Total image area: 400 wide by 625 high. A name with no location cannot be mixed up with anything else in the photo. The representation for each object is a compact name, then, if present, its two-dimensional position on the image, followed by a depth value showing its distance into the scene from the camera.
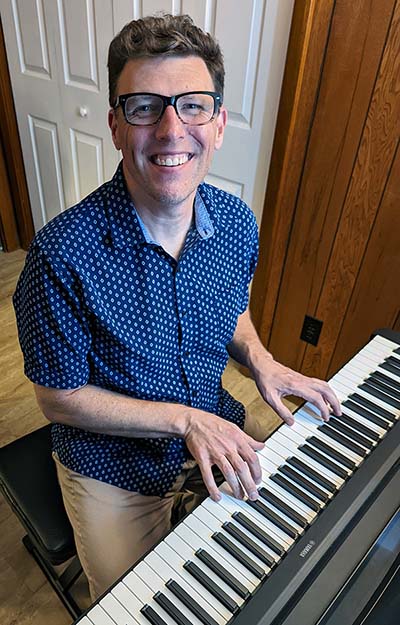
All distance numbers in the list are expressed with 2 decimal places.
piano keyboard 0.61
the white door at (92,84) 1.47
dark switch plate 1.80
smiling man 0.79
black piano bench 0.92
